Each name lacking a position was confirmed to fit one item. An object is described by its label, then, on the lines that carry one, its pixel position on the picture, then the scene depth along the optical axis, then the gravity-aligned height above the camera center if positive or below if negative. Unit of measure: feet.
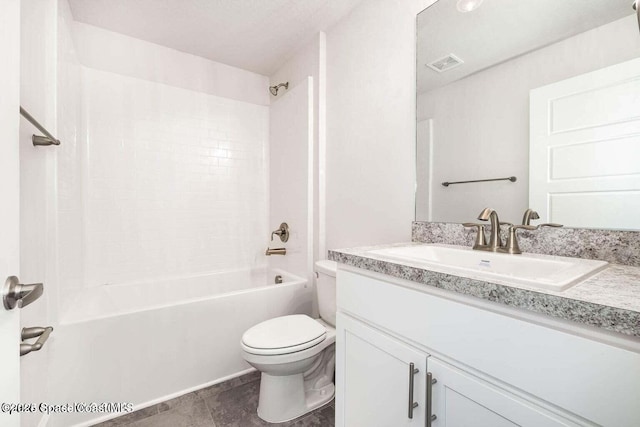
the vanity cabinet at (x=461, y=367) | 1.61 -1.18
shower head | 7.95 +3.60
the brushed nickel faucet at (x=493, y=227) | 3.48 -0.23
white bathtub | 4.42 -2.42
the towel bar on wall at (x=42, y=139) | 3.23 +0.90
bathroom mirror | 2.86 +1.24
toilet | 4.29 -2.38
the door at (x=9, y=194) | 1.59 +0.09
